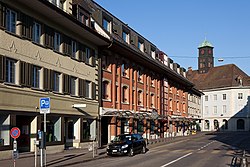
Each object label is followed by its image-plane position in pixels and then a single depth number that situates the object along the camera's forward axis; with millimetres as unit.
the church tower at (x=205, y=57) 105539
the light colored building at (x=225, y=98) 79910
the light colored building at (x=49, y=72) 18443
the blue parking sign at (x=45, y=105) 14337
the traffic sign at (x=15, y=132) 13509
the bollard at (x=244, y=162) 12286
